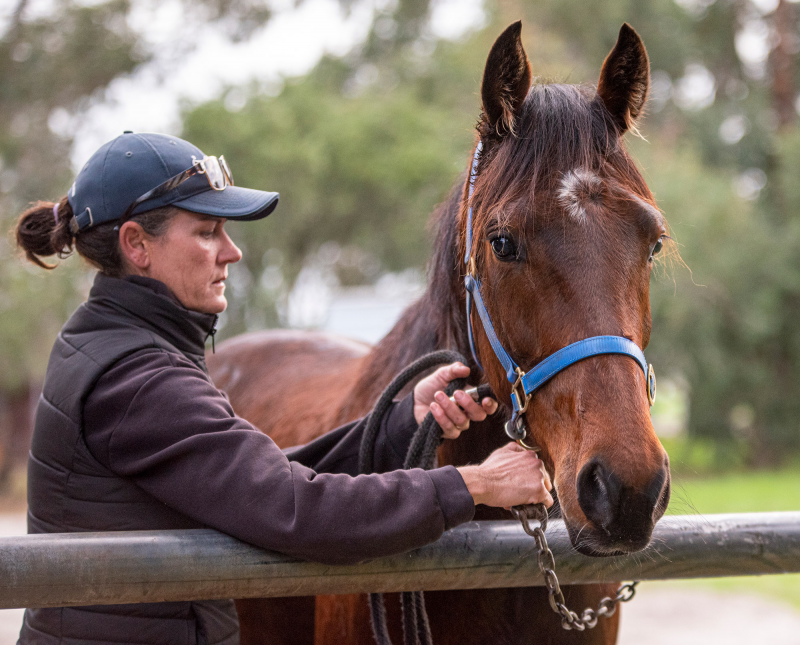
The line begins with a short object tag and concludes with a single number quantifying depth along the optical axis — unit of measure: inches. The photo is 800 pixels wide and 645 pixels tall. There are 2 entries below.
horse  91.1
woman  91.3
